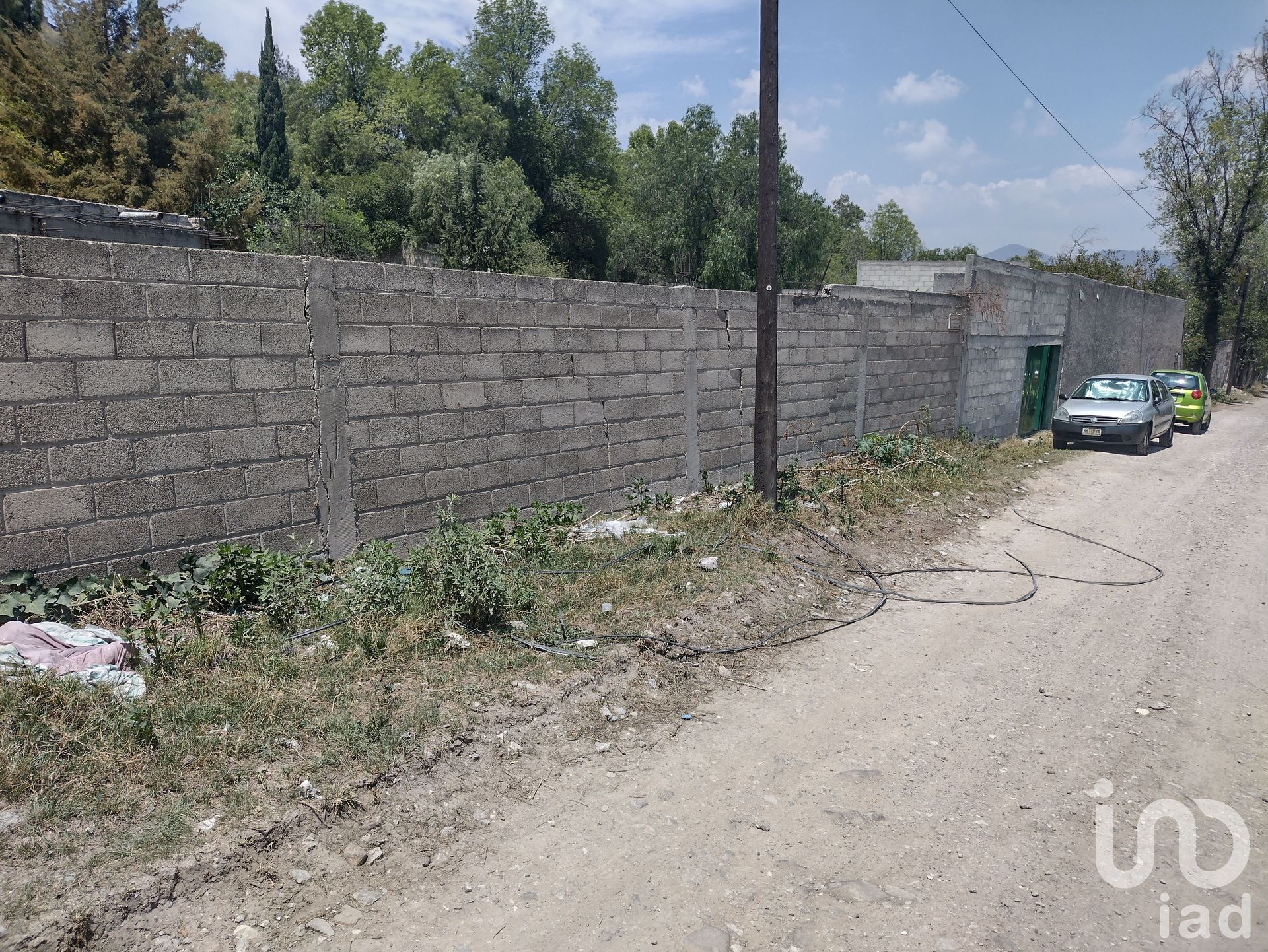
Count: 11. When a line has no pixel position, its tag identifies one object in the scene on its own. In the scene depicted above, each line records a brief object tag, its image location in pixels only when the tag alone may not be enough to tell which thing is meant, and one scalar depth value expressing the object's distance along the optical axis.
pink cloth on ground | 4.04
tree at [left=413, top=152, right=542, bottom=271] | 29.91
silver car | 15.61
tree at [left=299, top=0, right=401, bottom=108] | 55.06
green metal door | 18.80
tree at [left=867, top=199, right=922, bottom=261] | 86.19
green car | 20.11
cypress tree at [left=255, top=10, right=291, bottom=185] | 37.56
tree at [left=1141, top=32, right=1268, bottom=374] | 29.94
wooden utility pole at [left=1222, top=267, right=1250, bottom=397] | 37.19
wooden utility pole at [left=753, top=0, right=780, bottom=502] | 7.87
